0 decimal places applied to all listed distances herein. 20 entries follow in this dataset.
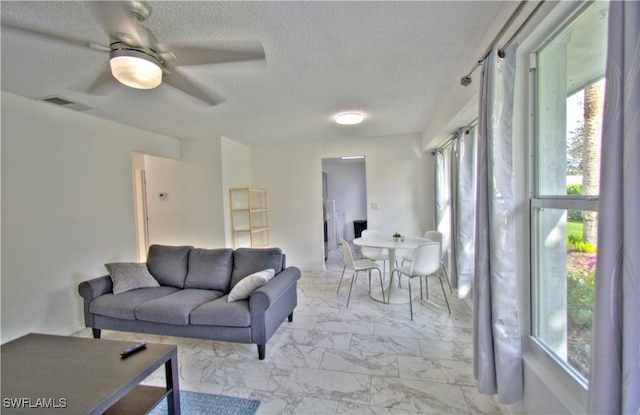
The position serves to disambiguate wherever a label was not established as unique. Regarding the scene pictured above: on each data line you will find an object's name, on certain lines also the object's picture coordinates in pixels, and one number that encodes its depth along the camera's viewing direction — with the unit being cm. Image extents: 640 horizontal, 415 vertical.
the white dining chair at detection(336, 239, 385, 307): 347
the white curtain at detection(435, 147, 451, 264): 411
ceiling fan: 128
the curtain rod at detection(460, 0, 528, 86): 129
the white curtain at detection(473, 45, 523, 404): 150
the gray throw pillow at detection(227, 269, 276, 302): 252
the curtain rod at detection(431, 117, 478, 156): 296
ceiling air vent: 269
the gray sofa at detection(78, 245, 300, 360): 233
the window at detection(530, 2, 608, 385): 121
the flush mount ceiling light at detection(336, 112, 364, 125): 331
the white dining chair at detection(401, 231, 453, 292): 378
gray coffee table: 130
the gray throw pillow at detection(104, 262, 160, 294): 277
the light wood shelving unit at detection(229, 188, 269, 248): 482
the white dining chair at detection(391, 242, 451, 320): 304
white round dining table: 331
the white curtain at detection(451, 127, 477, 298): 314
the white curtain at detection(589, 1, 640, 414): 77
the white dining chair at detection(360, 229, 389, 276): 398
